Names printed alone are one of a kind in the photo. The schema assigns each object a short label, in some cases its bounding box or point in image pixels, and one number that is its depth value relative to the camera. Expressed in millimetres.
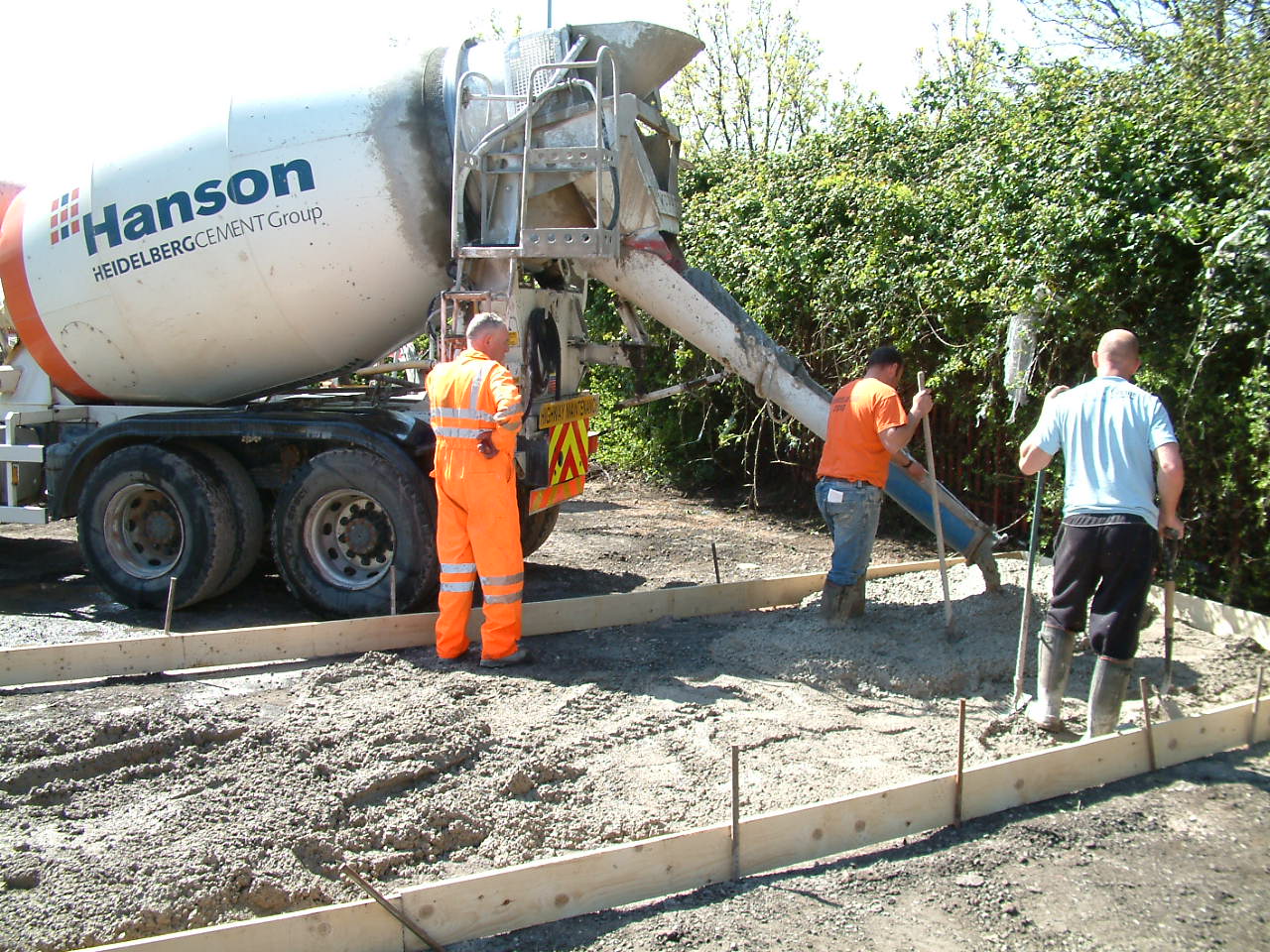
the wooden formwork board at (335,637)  5074
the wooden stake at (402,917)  2840
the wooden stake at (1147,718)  4027
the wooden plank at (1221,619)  5355
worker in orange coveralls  5234
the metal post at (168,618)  5348
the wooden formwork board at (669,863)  2805
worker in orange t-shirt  5402
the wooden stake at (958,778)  3614
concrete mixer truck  5734
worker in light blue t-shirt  4137
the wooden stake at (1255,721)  4350
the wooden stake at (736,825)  3227
